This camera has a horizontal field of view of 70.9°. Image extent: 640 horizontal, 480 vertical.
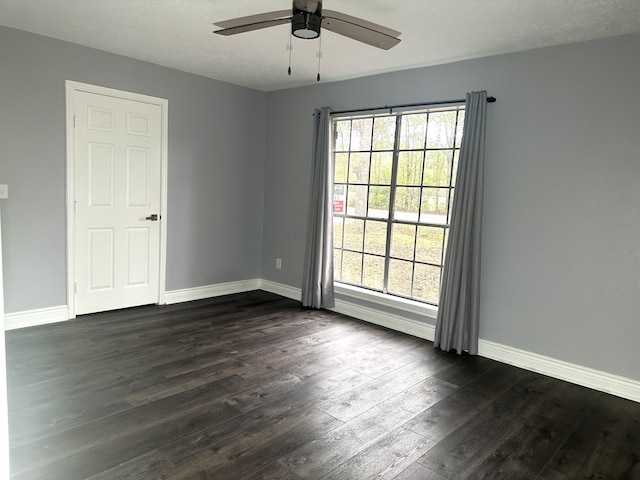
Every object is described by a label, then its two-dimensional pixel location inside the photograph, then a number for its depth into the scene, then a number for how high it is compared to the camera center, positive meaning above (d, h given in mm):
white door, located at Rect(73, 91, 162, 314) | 4242 -145
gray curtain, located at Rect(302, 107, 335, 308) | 4859 -294
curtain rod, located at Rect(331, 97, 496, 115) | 3871 +910
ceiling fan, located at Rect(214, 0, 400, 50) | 2277 +920
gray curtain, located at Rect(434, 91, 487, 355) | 3725 -345
